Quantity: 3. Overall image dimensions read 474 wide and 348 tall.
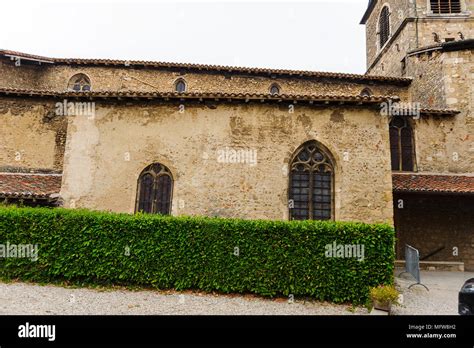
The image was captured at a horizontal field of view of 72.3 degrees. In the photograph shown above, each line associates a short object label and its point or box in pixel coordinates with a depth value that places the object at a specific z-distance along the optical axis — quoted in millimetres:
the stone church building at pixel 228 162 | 10898
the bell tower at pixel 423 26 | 19438
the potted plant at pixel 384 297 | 7238
